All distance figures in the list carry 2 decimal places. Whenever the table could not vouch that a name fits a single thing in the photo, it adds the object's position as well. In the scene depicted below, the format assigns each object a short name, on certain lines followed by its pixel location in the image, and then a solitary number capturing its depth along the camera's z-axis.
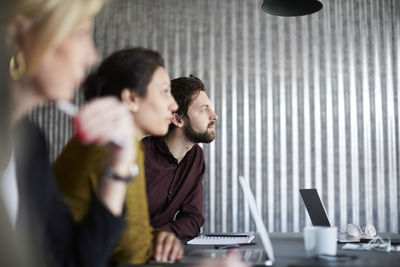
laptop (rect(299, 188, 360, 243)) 1.97
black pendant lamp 2.32
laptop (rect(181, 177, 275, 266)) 1.26
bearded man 2.27
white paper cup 1.39
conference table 1.27
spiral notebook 1.72
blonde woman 0.78
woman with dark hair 1.13
